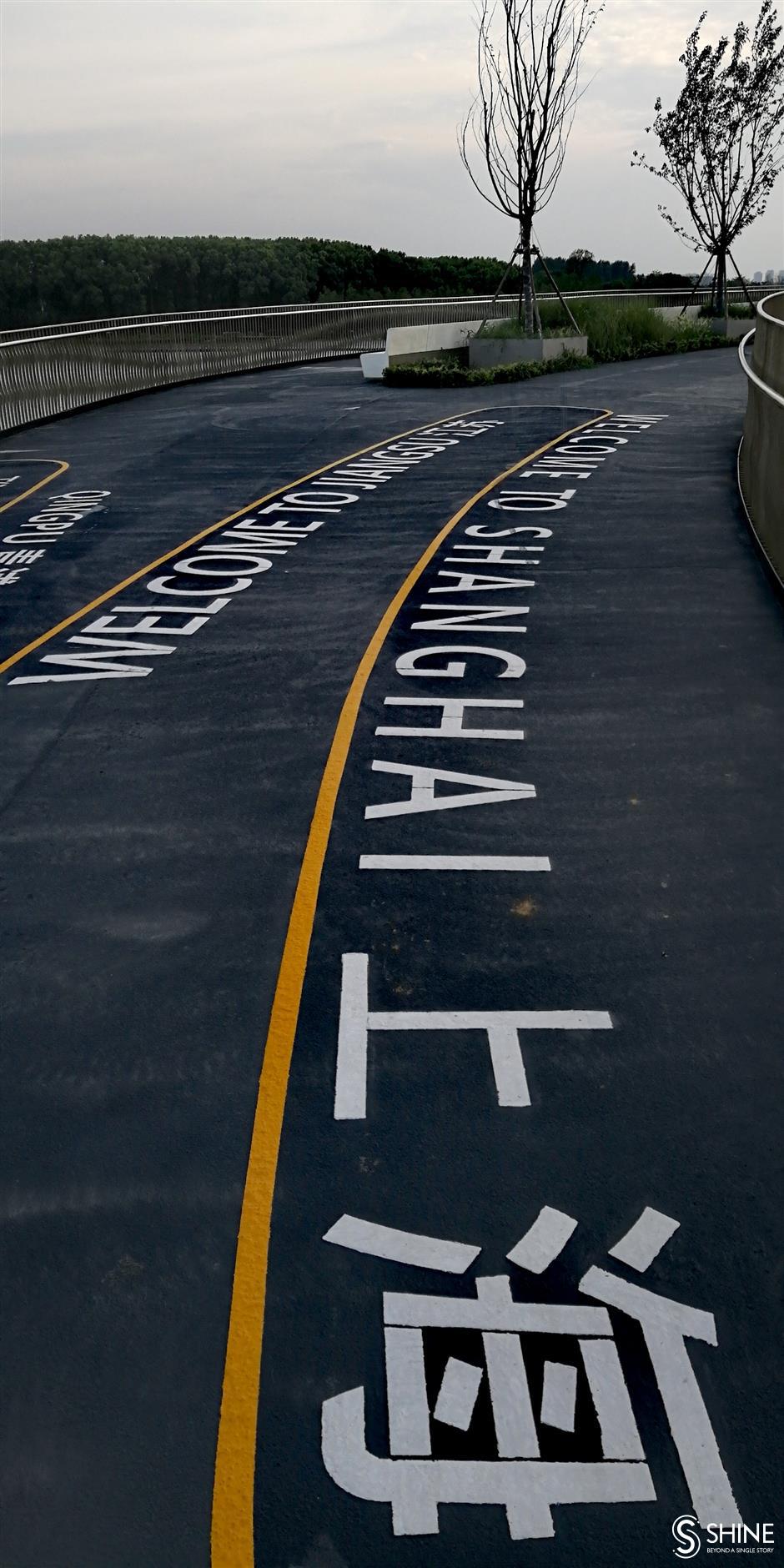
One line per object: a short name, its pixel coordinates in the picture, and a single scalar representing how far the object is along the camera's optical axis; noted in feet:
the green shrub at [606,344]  103.81
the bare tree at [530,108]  123.75
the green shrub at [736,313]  161.17
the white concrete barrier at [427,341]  109.91
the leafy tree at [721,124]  161.68
